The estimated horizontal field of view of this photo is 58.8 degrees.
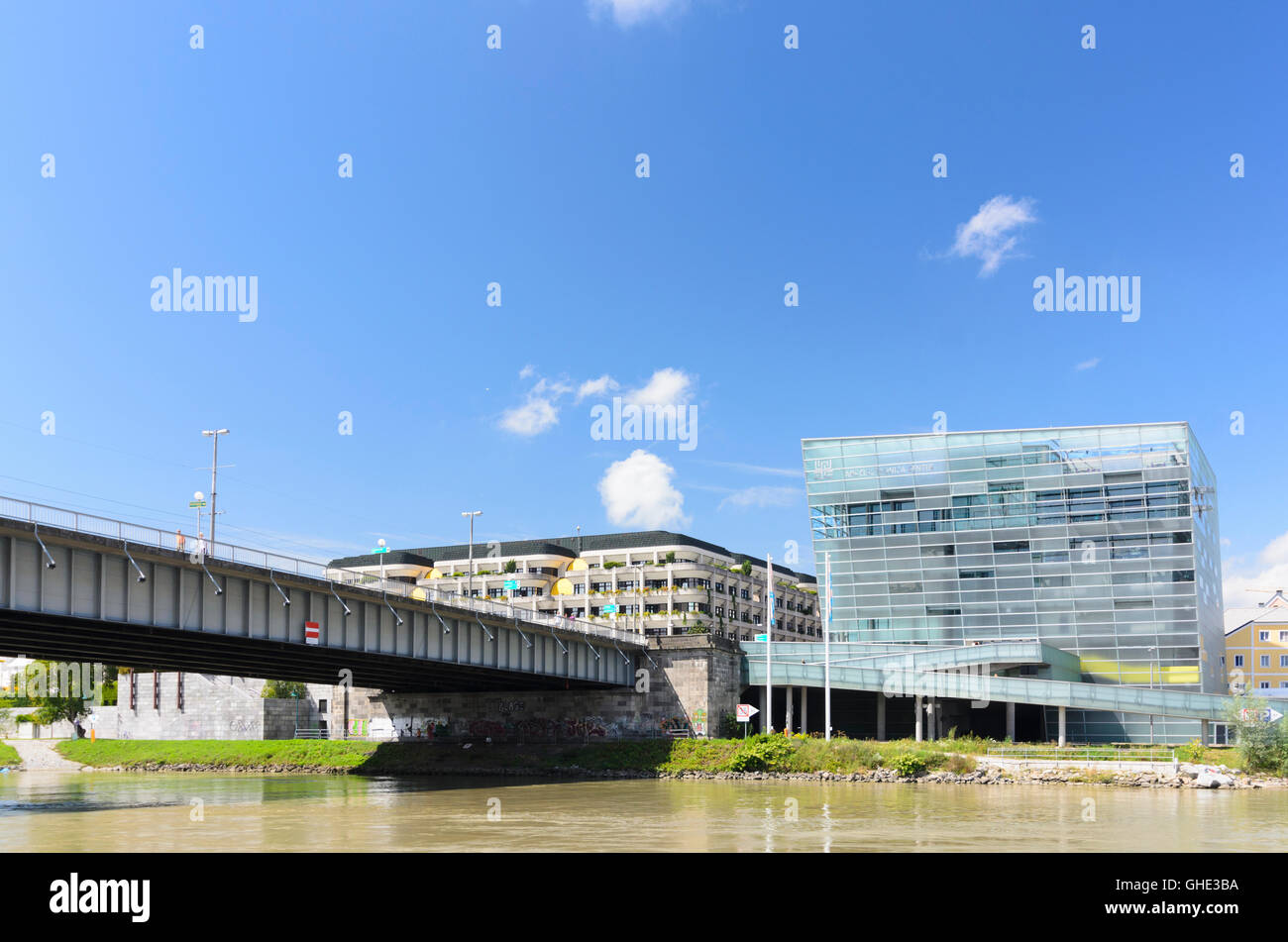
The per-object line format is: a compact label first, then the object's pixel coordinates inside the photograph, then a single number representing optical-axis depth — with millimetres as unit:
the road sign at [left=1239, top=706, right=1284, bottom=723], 67250
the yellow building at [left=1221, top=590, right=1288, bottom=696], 147500
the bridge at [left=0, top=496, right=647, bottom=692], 43906
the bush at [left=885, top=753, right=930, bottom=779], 67438
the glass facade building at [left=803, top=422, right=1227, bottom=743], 97750
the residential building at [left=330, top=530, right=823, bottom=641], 141000
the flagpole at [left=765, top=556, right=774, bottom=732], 82250
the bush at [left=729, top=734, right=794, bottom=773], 73250
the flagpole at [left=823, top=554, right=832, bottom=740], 78000
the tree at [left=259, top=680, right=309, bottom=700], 105562
